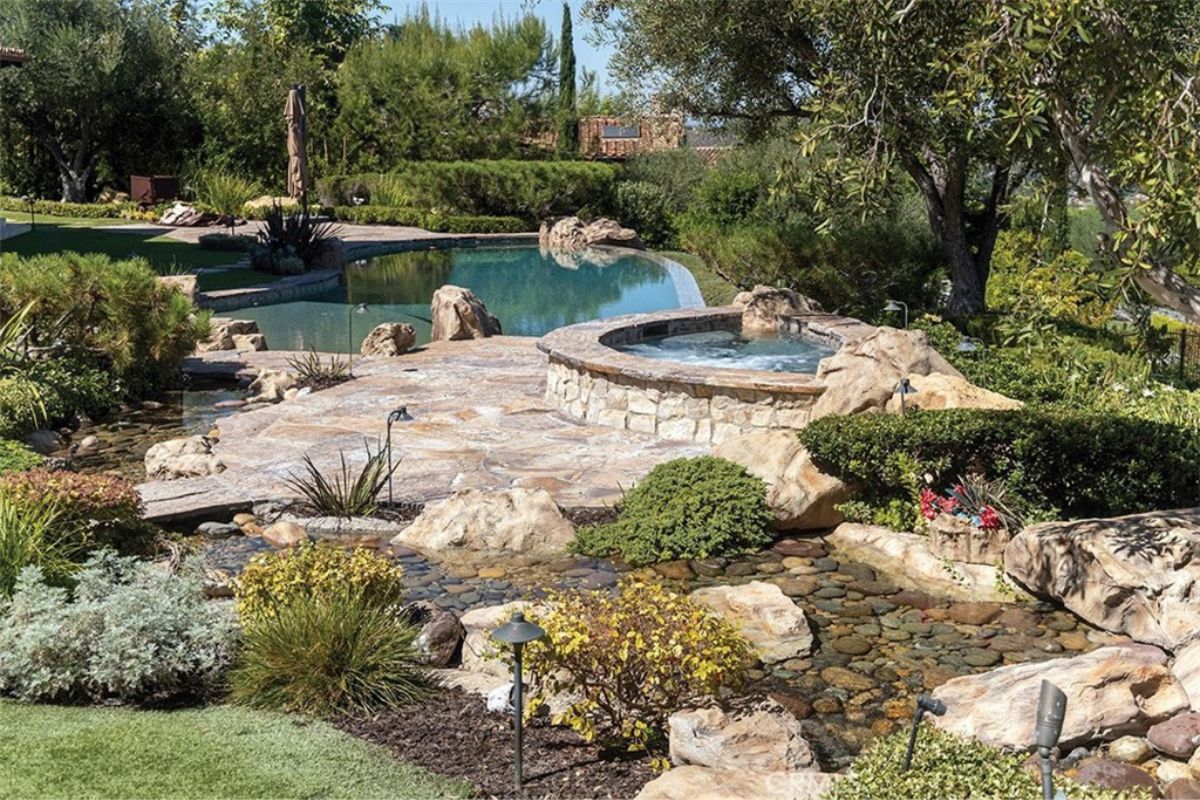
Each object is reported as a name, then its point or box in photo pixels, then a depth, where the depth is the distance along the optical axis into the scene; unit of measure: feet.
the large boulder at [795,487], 30.12
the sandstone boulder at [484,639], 20.53
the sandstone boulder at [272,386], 46.44
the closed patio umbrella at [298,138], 93.50
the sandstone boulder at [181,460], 34.45
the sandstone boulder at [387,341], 54.08
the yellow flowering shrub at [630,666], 18.02
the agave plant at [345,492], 31.17
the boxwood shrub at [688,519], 28.73
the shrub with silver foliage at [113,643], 18.98
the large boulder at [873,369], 34.53
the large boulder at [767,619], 22.89
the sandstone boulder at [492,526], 28.89
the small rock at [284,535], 29.37
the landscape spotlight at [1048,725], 12.14
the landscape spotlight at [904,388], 31.55
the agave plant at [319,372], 47.09
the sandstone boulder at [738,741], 16.96
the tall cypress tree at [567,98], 137.80
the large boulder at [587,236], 113.80
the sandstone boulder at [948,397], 33.14
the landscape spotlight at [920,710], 14.15
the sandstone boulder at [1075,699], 18.54
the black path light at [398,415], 31.90
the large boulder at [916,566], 26.61
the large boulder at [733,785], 15.51
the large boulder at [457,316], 58.65
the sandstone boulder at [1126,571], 23.54
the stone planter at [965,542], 27.48
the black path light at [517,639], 16.33
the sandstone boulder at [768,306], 56.24
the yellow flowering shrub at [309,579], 20.74
